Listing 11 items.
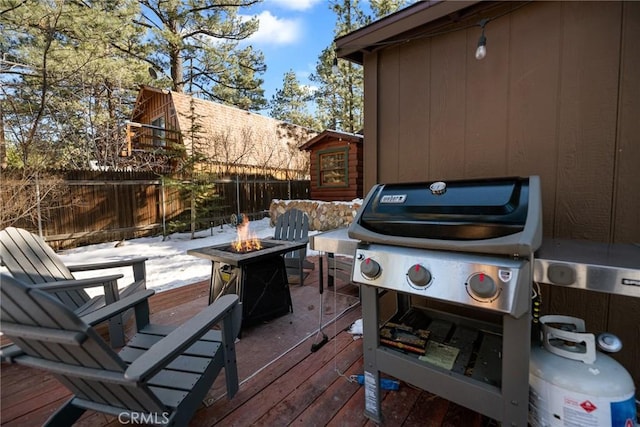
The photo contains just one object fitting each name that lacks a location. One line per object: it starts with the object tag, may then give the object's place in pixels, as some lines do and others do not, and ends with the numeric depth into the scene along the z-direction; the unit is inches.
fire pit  89.0
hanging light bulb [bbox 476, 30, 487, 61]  65.6
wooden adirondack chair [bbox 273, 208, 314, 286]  141.1
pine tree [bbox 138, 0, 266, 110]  379.6
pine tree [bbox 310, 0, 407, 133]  433.7
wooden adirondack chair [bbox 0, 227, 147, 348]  80.0
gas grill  40.6
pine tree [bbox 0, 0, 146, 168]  223.1
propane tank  40.0
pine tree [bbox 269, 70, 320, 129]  616.1
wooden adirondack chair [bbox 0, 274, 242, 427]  37.3
